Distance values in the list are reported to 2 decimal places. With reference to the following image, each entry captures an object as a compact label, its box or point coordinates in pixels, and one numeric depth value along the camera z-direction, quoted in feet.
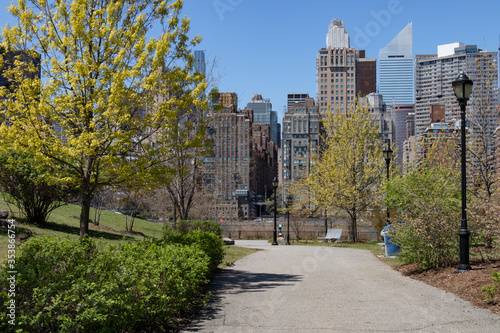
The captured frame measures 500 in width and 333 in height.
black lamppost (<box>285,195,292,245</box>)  118.98
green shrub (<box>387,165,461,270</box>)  37.83
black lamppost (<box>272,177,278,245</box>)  96.48
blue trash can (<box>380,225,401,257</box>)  56.59
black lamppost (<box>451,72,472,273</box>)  35.65
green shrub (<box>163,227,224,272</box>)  38.65
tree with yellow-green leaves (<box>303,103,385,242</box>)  98.89
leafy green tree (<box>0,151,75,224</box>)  55.31
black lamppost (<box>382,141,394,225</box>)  78.30
